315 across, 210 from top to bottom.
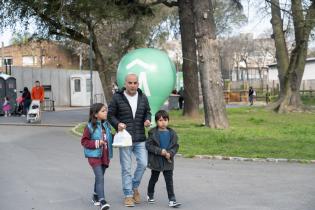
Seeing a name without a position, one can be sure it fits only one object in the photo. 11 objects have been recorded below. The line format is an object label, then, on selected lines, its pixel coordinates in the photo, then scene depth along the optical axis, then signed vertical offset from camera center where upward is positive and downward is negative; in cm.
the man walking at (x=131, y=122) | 777 -42
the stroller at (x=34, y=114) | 2341 -87
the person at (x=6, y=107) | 2919 -69
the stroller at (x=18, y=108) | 2950 -78
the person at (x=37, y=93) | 2411 +3
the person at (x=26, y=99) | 2734 -26
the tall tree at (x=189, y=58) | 2452 +152
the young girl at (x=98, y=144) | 752 -71
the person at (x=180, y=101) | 3519 -60
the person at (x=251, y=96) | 4332 -40
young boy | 754 -77
